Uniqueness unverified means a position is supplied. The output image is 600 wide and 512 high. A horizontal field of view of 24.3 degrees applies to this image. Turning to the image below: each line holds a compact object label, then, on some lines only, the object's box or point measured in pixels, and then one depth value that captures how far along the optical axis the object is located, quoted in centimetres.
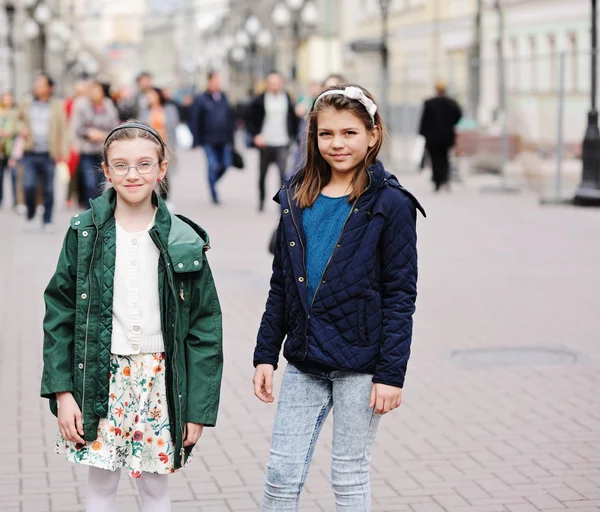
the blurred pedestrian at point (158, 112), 1878
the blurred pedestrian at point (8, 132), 1795
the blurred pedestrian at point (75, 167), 1756
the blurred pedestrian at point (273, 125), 1819
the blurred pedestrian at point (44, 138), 1522
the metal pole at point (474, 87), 2362
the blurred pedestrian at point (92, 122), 1638
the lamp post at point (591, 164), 1836
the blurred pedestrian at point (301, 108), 1485
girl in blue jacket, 397
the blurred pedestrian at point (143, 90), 1944
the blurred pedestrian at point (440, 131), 2198
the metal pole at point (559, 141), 1881
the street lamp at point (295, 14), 3528
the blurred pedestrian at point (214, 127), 2011
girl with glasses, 392
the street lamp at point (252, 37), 4144
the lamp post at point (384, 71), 2745
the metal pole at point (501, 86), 2105
